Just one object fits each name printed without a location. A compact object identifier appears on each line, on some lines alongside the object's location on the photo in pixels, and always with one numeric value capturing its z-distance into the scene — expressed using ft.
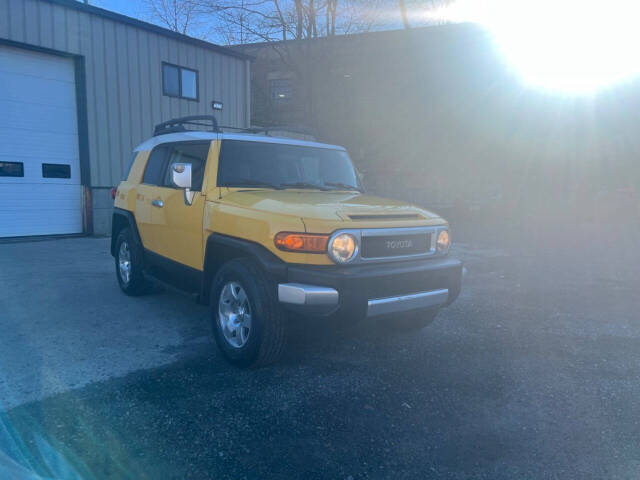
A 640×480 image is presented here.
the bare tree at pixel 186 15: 60.85
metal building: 35.35
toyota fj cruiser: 11.75
